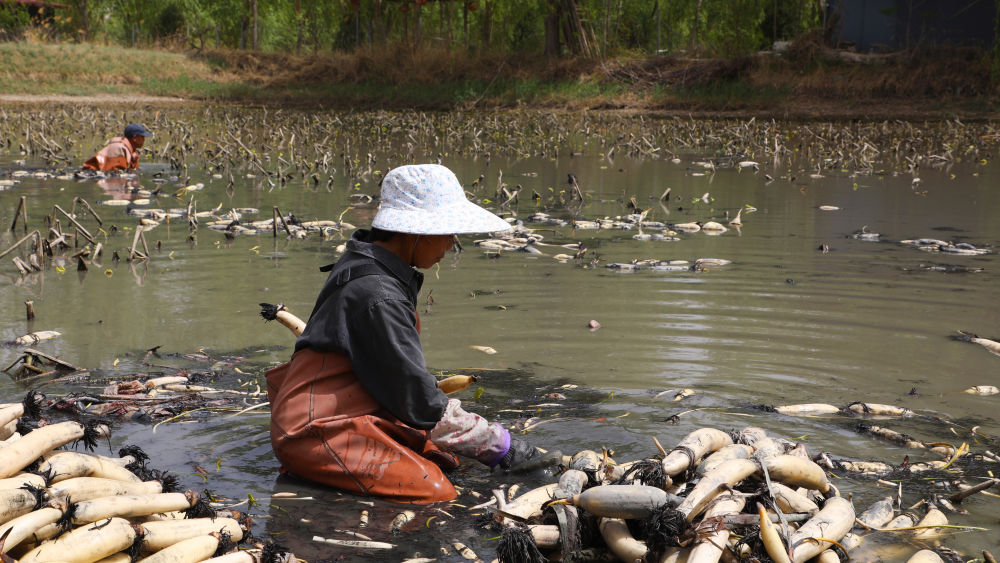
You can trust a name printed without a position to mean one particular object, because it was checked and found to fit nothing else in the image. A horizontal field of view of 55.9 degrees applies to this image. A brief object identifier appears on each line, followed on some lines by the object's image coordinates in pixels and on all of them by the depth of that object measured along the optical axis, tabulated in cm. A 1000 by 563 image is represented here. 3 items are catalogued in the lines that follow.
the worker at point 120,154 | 1433
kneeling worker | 362
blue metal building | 2808
